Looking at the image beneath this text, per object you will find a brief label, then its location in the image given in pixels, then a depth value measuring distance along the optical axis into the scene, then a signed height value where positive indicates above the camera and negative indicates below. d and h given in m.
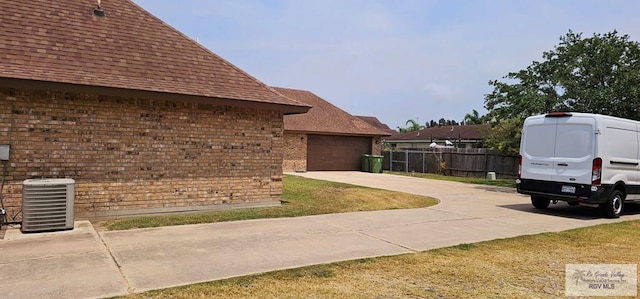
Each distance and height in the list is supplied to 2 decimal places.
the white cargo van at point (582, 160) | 9.48 -0.08
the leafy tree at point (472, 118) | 60.48 +4.89
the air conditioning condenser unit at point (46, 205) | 6.84 -1.23
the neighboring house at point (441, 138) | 42.43 +1.30
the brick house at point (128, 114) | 7.48 +0.41
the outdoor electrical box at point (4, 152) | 7.10 -0.41
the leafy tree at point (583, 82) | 14.95 +2.86
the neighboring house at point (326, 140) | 23.75 +0.28
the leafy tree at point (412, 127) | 66.94 +3.38
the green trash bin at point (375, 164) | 25.28 -1.05
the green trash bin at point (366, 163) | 25.56 -1.02
